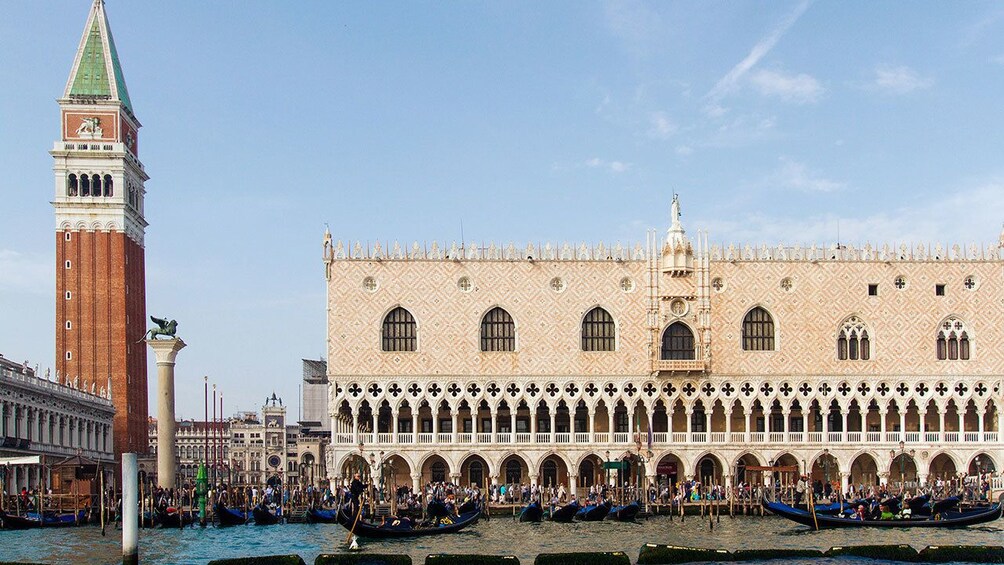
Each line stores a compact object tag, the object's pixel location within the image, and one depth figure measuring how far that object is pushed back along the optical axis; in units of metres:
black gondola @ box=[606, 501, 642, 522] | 38.34
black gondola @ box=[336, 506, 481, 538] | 31.41
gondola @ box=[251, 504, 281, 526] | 38.56
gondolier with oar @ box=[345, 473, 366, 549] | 32.25
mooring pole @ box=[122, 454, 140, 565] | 24.25
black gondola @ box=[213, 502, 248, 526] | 38.00
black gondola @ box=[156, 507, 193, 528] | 38.09
